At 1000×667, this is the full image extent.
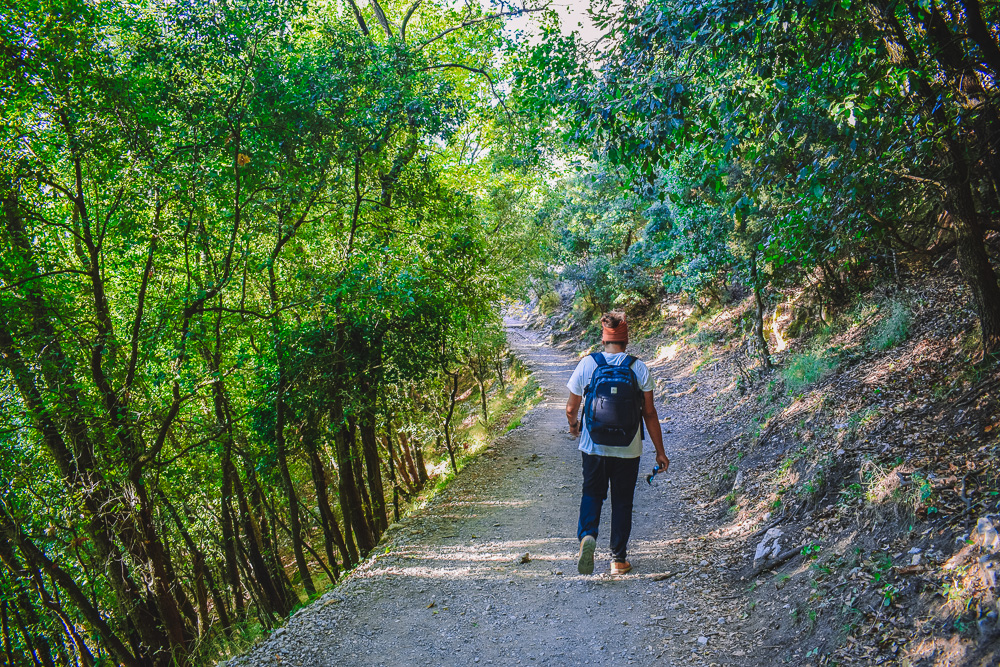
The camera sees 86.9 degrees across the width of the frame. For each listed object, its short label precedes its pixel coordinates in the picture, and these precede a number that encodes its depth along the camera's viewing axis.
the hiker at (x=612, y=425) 4.43
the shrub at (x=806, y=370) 7.48
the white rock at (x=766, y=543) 4.58
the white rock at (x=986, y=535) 2.96
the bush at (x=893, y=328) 6.73
